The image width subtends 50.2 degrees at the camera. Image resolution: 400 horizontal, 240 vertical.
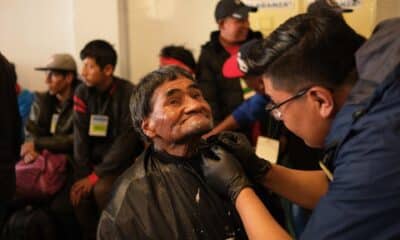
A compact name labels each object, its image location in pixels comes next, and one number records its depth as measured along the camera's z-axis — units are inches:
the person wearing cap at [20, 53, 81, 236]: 114.2
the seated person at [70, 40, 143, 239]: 105.3
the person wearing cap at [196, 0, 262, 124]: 100.0
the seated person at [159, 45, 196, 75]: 110.9
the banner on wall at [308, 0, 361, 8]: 95.9
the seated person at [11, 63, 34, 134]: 132.0
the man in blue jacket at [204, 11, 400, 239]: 30.2
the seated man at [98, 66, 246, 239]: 51.5
